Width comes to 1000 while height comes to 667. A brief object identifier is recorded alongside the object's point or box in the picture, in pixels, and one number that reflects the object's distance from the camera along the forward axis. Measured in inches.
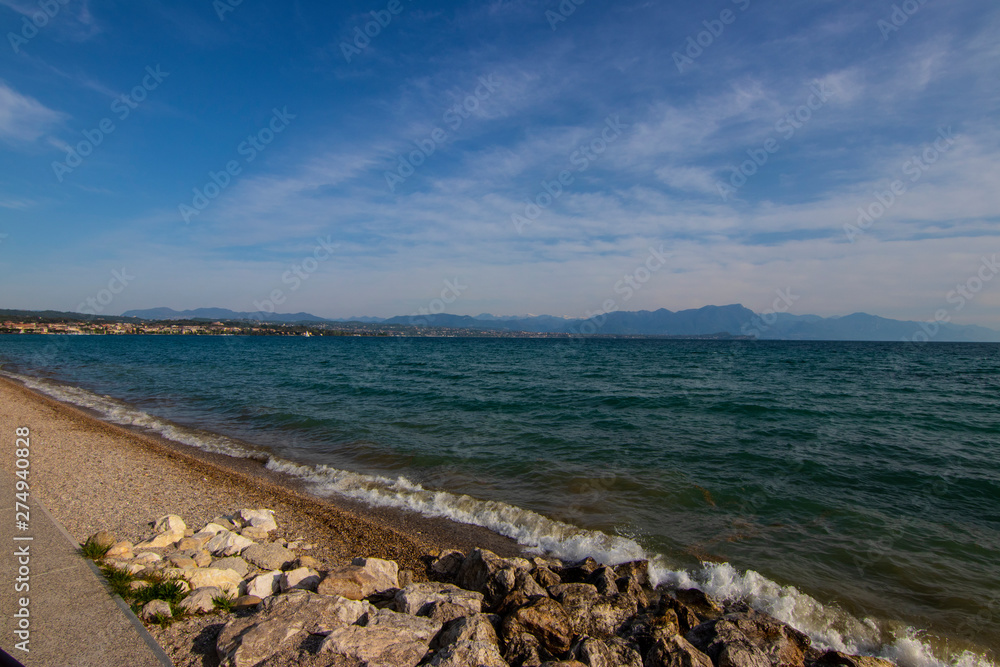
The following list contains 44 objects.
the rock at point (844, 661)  213.0
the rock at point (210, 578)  229.3
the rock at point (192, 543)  283.6
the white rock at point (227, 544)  281.7
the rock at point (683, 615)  230.4
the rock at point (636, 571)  288.5
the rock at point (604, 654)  188.8
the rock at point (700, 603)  257.6
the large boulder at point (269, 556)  274.1
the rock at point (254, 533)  319.1
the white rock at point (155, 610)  197.2
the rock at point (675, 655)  189.8
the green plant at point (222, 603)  213.5
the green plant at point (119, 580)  207.2
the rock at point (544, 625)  203.6
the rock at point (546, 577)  260.2
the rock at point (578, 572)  281.1
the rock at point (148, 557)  255.1
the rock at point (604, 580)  261.3
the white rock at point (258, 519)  337.4
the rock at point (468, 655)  172.9
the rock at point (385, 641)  171.0
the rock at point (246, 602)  218.2
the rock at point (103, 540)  248.7
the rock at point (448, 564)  283.0
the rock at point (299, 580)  240.7
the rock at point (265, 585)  231.7
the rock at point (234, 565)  257.4
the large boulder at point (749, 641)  200.1
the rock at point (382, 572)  245.9
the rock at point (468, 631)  187.6
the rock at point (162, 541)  278.7
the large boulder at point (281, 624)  173.0
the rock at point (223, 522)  321.7
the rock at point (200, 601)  207.6
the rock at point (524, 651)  187.8
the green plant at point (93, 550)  237.1
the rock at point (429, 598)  216.1
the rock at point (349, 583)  229.9
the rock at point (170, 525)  298.0
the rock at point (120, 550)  248.8
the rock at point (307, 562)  275.7
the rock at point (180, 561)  257.8
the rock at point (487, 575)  247.3
